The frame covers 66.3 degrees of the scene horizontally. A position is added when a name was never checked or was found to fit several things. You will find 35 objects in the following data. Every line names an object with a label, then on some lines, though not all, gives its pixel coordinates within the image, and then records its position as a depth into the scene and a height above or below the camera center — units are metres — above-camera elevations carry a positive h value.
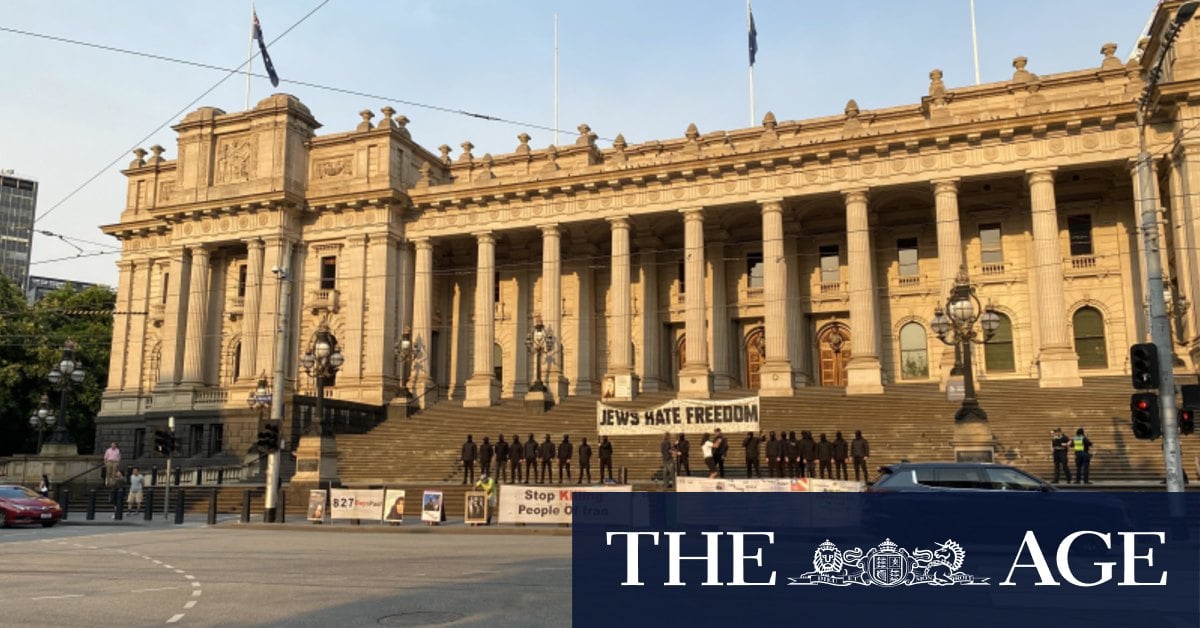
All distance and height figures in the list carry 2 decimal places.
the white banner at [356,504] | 23.02 -1.28
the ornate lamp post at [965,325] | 21.97 +3.14
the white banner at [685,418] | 26.72 +1.00
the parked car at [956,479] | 14.66 -0.45
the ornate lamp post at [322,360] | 28.05 +2.88
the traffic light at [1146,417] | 14.36 +0.52
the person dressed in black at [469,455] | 28.03 -0.08
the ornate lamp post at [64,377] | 33.66 +2.81
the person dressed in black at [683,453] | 25.50 -0.03
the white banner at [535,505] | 20.91 -1.19
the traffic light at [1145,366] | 14.62 +1.33
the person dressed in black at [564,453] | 27.28 -0.02
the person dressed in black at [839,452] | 23.62 -0.02
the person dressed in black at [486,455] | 27.44 -0.09
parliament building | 34.75 +9.10
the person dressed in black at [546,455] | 27.48 -0.08
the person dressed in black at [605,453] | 26.71 -0.03
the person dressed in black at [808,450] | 23.89 +0.04
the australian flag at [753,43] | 43.25 +19.04
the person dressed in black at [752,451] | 24.83 +0.02
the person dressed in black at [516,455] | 27.75 -0.08
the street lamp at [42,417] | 36.96 +1.50
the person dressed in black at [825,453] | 23.84 -0.05
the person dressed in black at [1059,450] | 22.77 +0.02
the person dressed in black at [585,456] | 26.38 -0.11
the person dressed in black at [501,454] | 28.05 -0.05
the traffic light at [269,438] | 24.77 +0.41
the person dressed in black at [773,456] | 24.33 -0.12
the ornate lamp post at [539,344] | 37.31 +4.39
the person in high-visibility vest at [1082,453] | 22.44 -0.06
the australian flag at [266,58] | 38.17 +16.70
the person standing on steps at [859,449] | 23.87 +0.06
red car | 24.70 -1.46
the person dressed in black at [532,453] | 27.49 -0.03
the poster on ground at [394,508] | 22.72 -1.35
